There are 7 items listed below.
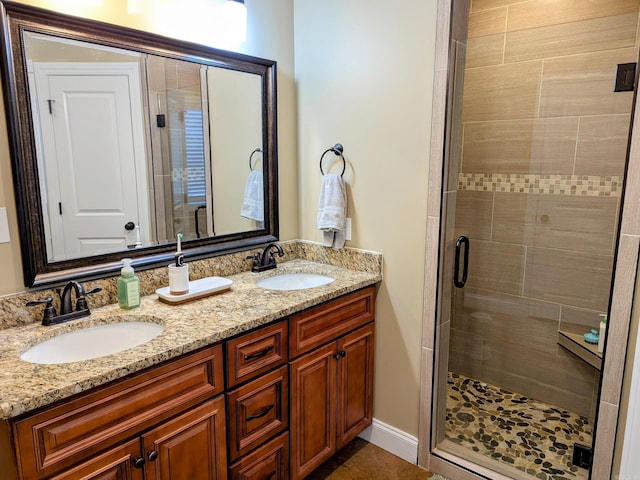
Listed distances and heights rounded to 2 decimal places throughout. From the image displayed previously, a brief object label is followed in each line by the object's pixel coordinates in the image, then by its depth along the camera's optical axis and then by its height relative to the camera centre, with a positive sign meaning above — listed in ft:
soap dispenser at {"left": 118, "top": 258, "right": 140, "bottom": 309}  5.54 -1.51
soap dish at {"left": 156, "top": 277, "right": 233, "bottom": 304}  5.85 -1.69
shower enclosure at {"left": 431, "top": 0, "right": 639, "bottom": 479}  7.34 -1.07
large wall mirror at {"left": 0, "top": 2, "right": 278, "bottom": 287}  5.07 +0.31
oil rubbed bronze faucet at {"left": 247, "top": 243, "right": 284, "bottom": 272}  7.61 -1.56
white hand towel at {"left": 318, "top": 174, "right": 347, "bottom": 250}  7.47 -0.62
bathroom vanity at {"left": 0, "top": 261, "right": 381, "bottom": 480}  3.85 -2.43
